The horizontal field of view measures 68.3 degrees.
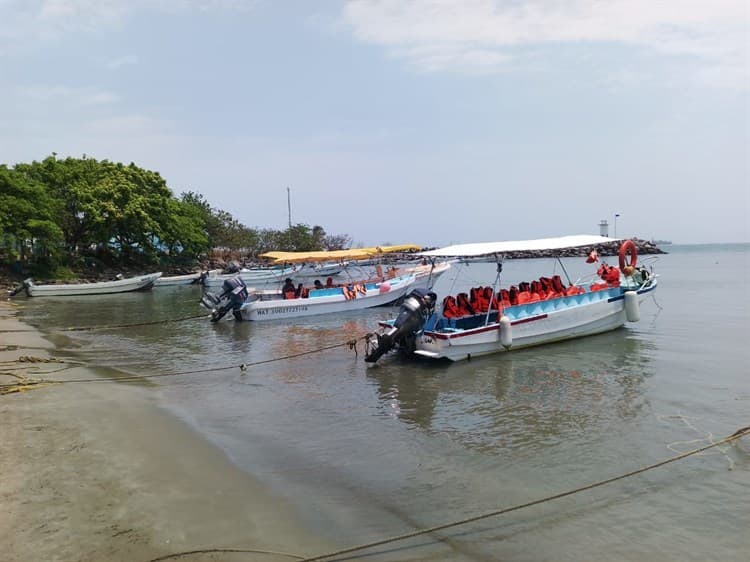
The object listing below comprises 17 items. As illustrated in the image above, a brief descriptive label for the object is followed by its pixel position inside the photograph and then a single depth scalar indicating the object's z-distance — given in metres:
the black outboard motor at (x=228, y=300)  22.42
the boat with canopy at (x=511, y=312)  13.41
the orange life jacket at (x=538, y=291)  15.87
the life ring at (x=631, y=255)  17.80
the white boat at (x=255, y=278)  38.66
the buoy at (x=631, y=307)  17.30
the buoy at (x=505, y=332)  14.11
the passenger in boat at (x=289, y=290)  24.04
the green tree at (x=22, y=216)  32.59
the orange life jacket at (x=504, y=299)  15.12
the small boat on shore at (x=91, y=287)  32.28
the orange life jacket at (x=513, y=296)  15.48
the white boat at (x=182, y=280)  40.97
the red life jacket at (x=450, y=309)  14.27
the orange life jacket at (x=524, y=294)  15.51
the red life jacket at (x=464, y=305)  14.60
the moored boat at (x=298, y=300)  22.78
